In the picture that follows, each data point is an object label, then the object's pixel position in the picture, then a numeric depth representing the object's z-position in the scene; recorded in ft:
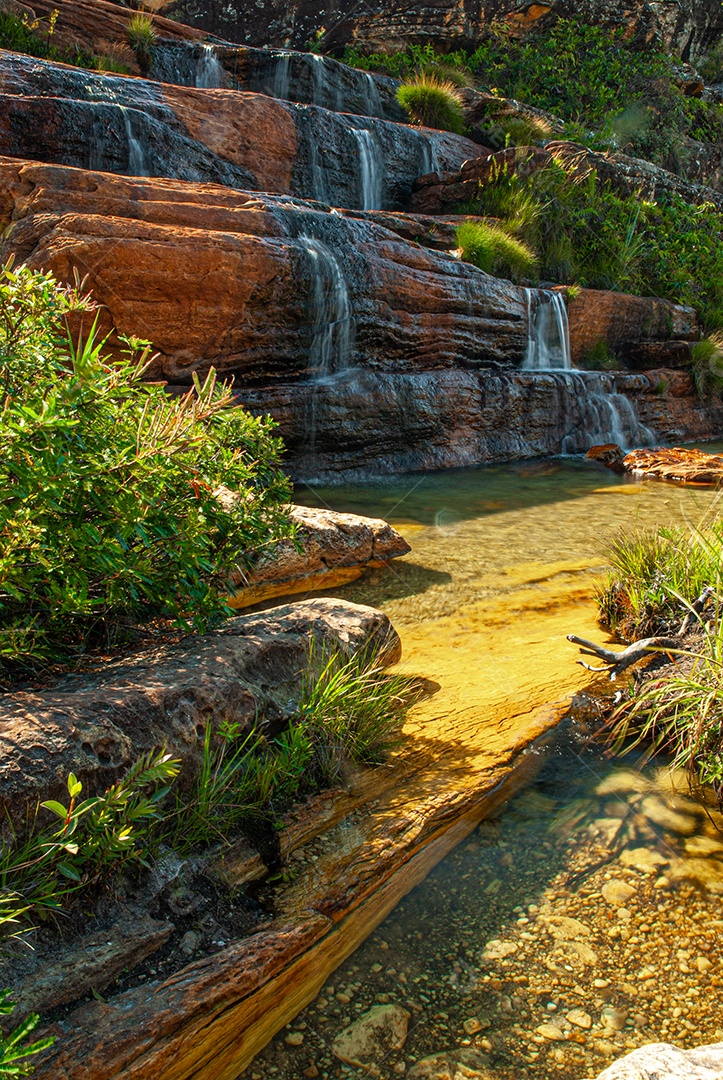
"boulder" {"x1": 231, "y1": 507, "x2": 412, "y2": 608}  15.92
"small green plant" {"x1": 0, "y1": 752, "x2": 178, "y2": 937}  5.48
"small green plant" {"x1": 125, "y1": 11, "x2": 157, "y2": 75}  44.19
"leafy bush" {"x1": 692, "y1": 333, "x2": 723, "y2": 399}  45.42
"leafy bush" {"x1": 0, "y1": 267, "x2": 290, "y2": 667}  7.06
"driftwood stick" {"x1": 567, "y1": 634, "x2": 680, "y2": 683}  11.47
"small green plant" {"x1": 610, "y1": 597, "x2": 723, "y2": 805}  9.17
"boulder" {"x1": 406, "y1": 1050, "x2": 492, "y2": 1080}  5.73
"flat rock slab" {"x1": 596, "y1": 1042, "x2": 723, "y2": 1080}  4.86
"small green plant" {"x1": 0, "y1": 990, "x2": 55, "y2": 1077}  4.41
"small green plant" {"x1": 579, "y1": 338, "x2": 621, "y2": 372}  43.14
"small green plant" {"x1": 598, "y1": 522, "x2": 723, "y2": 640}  12.29
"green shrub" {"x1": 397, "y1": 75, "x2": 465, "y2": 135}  51.90
